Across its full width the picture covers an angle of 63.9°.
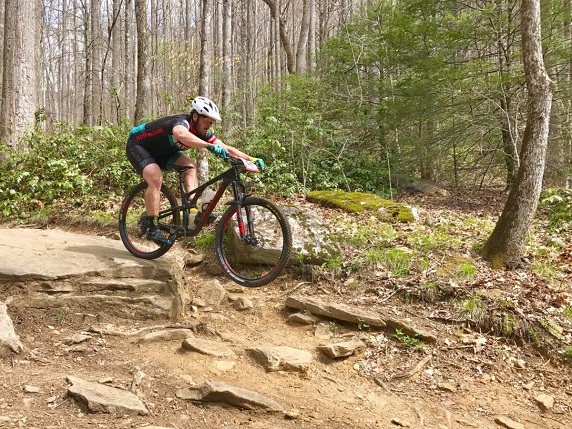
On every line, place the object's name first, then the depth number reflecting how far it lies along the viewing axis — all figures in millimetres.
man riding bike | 4559
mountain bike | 4562
